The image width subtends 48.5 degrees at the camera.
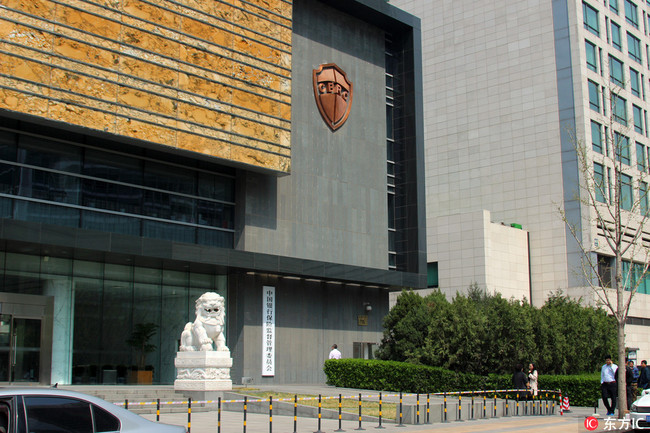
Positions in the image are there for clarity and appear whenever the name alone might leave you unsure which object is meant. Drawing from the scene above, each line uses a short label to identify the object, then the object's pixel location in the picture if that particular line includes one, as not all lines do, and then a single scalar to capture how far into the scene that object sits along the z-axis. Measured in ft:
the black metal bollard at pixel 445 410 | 66.18
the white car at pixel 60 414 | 25.38
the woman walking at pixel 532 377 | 83.30
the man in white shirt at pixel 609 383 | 72.49
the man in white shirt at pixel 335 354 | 107.65
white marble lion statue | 82.65
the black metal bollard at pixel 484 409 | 71.50
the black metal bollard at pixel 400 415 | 62.13
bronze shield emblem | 117.70
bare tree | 165.89
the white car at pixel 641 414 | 54.44
